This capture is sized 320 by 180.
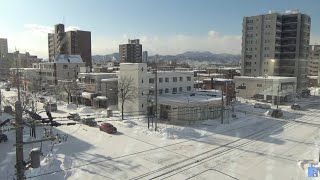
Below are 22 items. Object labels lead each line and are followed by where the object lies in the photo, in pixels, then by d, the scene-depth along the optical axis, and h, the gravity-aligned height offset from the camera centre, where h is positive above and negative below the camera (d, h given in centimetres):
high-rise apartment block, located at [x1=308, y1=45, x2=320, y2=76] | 14702 +290
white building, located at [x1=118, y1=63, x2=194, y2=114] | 4981 -271
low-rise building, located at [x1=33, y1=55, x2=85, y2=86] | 8838 -65
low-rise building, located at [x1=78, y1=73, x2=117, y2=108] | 5731 -477
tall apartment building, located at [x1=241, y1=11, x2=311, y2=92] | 8788 +785
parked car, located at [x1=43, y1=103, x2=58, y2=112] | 5479 -763
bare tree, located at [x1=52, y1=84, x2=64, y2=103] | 6925 -557
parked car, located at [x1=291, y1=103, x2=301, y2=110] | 5862 -782
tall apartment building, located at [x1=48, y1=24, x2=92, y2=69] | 12938 +1127
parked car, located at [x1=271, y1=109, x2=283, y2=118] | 4981 -775
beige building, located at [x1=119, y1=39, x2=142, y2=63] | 18400 +1021
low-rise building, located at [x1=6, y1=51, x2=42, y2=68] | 14098 +299
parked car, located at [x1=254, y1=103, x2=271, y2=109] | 5891 -772
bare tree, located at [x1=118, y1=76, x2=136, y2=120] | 4934 -375
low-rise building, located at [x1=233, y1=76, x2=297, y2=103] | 6762 -467
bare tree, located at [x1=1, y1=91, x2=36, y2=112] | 4191 -636
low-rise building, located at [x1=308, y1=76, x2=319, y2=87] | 11338 -528
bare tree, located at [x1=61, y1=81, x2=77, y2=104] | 6475 -459
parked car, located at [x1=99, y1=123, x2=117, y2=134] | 3694 -789
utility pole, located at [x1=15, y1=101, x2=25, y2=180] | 899 -243
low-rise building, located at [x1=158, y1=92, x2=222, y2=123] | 4441 -642
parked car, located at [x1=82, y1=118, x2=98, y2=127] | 4088 -794
